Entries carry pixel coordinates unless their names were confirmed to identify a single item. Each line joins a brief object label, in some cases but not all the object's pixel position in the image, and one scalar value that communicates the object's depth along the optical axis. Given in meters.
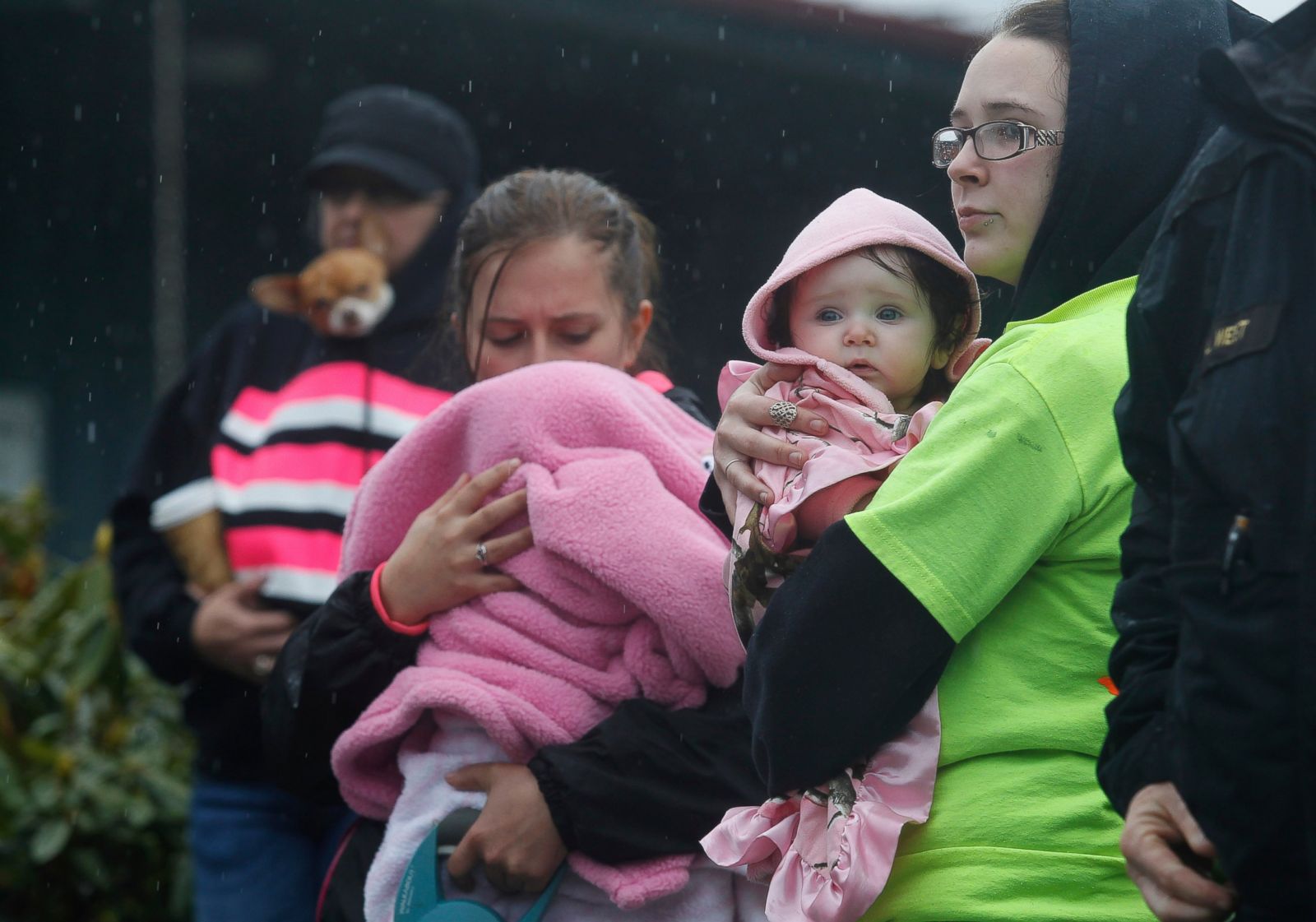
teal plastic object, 5.84
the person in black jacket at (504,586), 5.84
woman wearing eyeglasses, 5.55
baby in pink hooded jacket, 5.60
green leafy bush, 7.30
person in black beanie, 6.36
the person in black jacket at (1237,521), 5.36
